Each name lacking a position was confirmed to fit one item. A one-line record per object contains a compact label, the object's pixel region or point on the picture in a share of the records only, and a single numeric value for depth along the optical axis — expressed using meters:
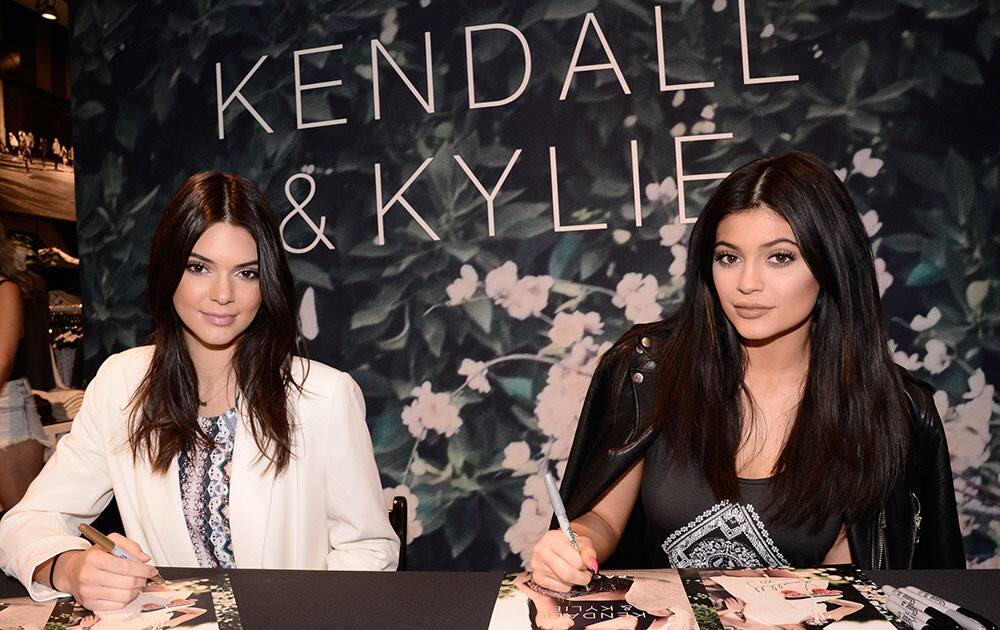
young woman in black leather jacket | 1.80
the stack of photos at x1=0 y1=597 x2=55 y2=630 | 1.19
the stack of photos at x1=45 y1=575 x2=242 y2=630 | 1.16
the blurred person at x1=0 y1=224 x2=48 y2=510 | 3.39
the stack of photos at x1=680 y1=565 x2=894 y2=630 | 1.11
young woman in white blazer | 1.89
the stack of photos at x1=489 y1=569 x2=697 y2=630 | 1.12
